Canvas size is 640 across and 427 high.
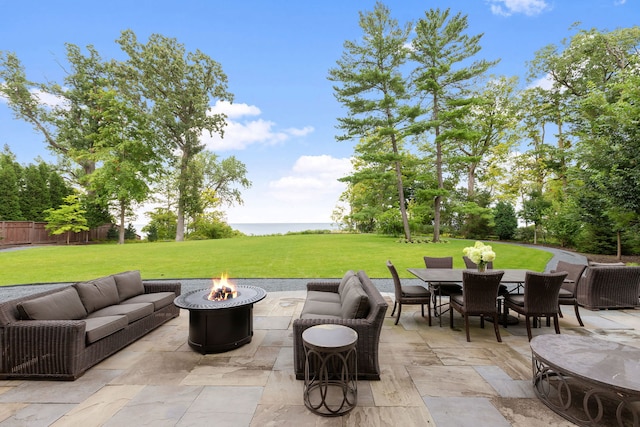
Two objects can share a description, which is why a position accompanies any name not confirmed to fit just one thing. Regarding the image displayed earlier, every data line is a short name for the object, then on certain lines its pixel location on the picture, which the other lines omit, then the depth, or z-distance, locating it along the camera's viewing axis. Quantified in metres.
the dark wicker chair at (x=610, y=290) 5.05
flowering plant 4.13
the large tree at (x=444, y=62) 14.63
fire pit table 3.41
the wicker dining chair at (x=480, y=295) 3.74
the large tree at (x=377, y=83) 14.86
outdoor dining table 4.23
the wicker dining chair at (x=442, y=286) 4.82
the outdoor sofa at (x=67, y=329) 2.81
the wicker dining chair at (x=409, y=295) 4.39
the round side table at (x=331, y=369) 2.30
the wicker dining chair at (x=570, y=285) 4.24
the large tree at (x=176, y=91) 20.23
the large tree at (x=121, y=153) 18.81
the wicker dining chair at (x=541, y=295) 3.70
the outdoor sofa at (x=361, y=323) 2.83
